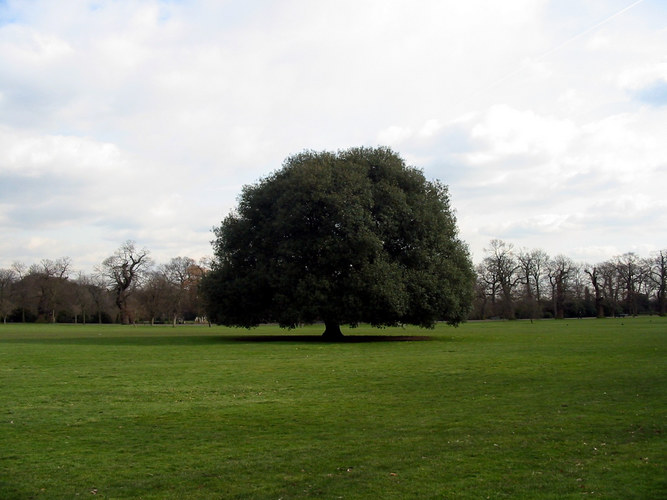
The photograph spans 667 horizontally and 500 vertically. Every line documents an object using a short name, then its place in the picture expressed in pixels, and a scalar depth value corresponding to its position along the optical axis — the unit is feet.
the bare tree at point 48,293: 372.58
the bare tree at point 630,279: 394.52
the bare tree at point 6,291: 354.13
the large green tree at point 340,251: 129.90
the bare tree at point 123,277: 365.81
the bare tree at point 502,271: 382.63
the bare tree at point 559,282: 385.29
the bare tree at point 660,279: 376.37
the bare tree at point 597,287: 392.08
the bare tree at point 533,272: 398.21
